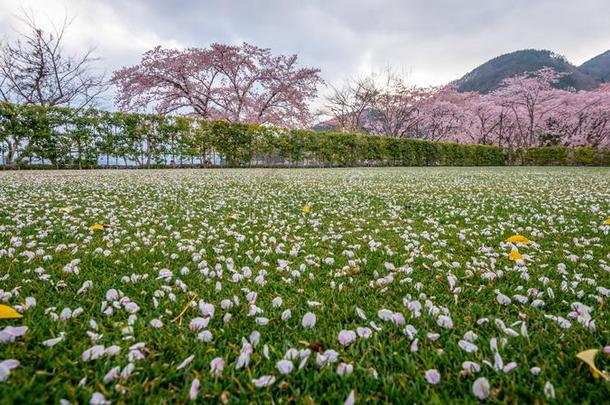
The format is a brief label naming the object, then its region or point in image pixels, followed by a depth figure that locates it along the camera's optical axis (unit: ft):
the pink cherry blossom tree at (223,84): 75.51
